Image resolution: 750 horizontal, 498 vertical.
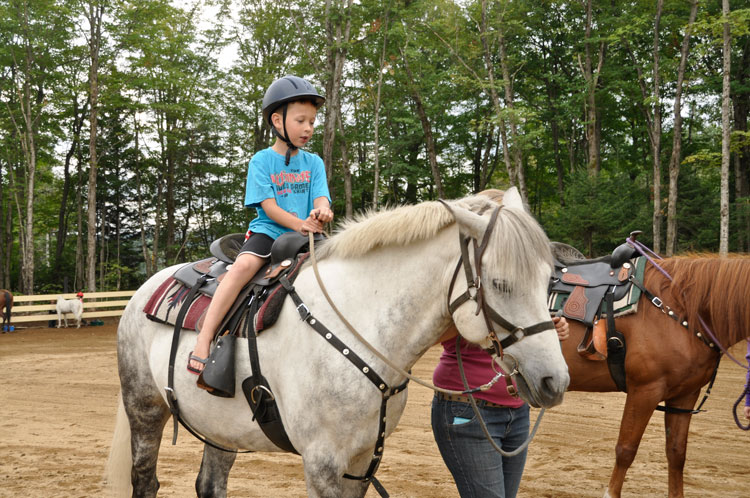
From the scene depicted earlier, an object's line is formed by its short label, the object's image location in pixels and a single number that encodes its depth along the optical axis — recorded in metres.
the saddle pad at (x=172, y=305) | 3.00
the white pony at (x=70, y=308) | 17.88
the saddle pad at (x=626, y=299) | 4.27
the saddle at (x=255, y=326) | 2.53
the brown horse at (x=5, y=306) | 17.19
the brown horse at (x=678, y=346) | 4.01
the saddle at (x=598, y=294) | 4.23
